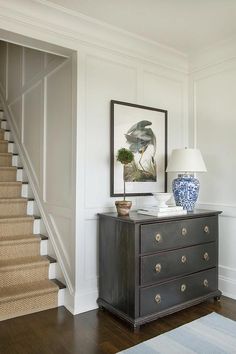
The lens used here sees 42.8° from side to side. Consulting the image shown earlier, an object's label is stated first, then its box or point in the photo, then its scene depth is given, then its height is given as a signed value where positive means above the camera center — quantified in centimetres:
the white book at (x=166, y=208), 264 -23
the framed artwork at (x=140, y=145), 298 +39
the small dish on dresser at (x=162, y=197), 273 -13
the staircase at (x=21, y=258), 266 -78
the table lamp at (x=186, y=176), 291 +7
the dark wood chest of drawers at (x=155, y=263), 240 -70
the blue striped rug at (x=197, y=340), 210 -116
